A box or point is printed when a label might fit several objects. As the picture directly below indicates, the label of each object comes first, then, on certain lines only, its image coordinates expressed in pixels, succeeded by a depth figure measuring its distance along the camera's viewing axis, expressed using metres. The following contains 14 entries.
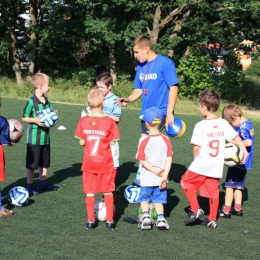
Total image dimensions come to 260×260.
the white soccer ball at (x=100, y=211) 6.05
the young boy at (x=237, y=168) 6.44
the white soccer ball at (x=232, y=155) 5.89
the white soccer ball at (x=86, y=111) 7.21
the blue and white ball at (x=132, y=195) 6.92
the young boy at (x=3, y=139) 6.09
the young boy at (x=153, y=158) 5.69
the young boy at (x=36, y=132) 7.23
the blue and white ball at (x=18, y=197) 6.56
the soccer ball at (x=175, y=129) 6.51
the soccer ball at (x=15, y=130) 6.41
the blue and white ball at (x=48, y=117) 7.13
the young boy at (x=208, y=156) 5.84
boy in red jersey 5.66
